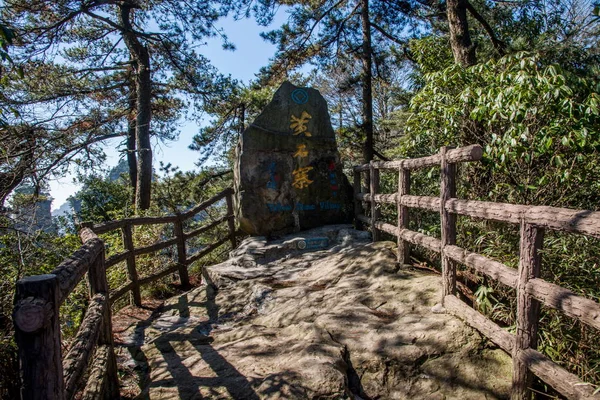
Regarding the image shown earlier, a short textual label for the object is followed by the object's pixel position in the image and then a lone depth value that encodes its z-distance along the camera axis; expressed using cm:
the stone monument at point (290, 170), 616
